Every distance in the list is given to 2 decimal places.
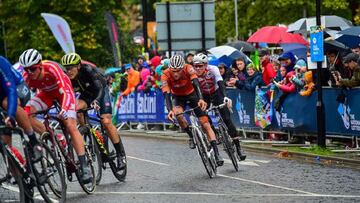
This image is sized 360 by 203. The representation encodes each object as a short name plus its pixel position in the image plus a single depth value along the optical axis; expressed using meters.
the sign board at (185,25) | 29.86
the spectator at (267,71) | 21.70
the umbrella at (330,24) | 24.20
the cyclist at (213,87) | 16.41
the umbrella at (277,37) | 23.70
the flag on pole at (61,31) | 35.88
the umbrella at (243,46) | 26.69
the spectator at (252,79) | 21.86
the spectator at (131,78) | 27.98
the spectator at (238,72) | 22.55
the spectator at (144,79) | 27.48
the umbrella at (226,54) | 23.97
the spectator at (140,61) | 28.67
